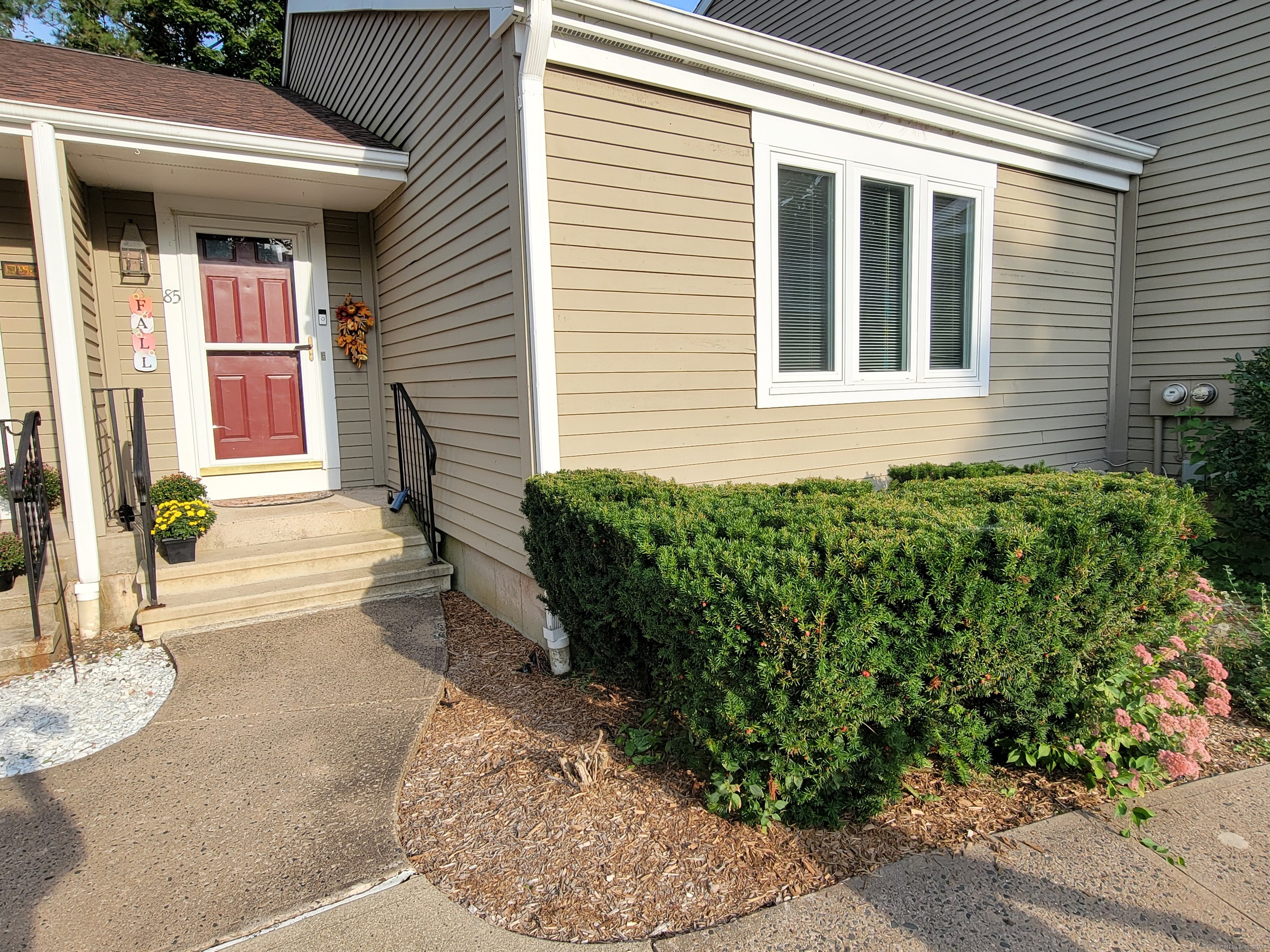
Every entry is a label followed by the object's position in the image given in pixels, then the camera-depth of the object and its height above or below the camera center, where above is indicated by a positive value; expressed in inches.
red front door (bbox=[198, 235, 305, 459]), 221.8 +16.9
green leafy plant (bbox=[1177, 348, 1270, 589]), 214.5 -30.3
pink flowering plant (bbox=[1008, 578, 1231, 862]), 105.6 -51.6
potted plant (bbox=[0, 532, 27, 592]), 160.9 -33.2
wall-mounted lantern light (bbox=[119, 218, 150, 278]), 203.9 +42.0
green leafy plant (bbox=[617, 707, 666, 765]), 114.1 -55.3
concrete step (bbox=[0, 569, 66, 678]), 149.0 -47.4
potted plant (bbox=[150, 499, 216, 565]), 174.4 -29.2
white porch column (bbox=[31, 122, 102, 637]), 159.8 +8.7
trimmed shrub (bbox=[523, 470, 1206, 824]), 87.0 -29.3
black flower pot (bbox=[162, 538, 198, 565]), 177.9 -35.4
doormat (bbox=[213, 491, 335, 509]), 217.8 -29.8
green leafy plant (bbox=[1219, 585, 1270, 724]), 132.0 -54.4
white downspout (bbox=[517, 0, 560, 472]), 142.8 +26.5
